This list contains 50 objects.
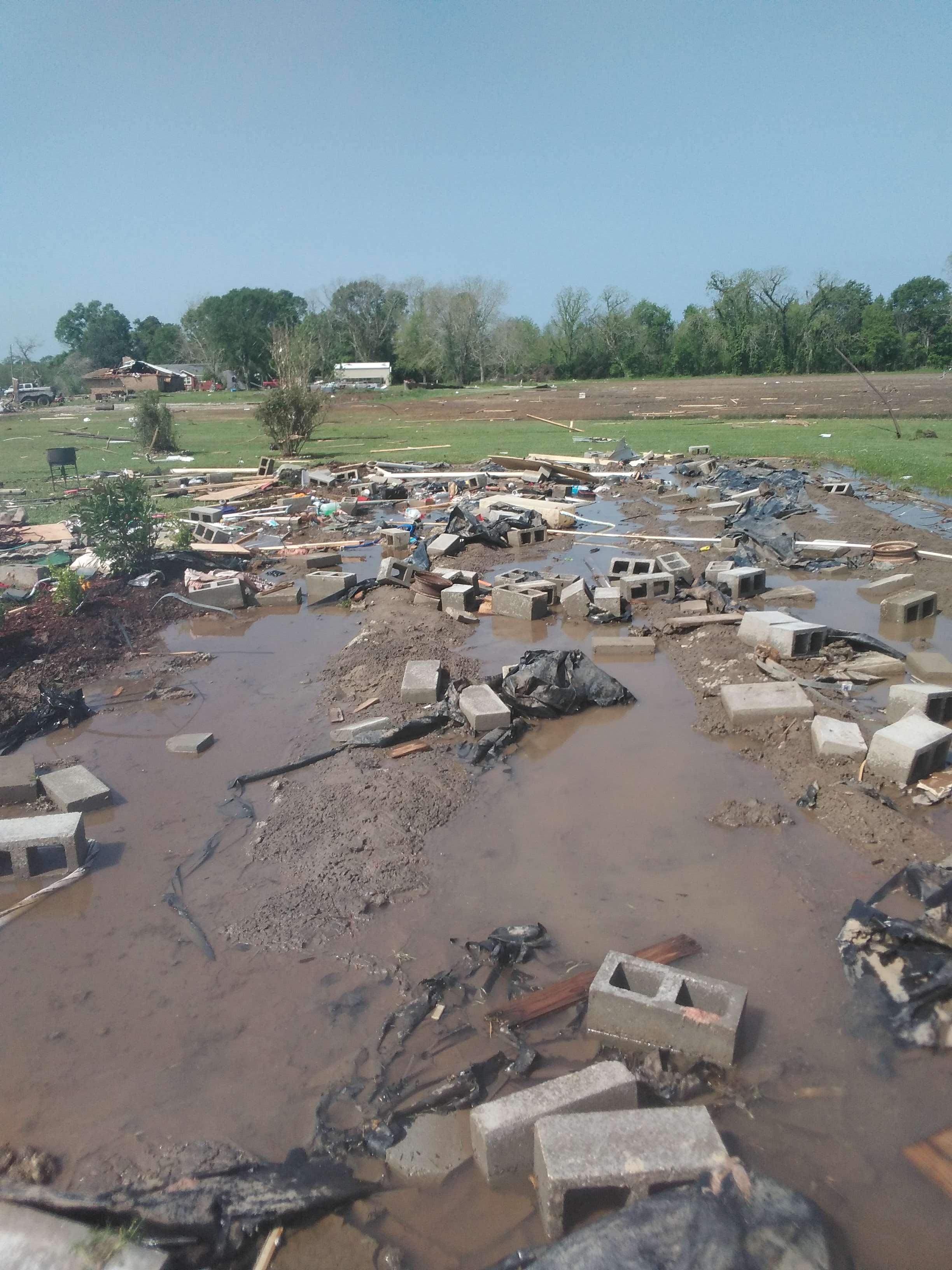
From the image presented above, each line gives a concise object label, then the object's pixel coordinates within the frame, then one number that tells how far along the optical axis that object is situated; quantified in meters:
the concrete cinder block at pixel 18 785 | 6.27
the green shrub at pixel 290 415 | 24.02
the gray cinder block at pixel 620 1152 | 2.90
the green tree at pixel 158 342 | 110.31
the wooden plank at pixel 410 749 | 6.71
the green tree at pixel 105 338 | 110.56
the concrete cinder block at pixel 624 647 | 8.92
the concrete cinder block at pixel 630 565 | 11.32
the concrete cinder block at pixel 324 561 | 13.27
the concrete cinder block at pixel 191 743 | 7.05
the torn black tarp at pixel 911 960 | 3.75
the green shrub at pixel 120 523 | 11.66
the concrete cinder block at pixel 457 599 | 10.64
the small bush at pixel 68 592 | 10.29
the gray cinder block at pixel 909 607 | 9.59
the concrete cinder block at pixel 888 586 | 10.87
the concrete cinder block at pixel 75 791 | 6.02
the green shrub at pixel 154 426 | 26.59
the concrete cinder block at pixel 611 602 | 10.09
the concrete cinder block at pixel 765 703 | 6.78
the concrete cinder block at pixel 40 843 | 5.27
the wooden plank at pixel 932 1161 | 3.11
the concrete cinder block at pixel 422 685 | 7.51
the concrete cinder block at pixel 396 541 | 14.01
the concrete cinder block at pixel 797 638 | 8.16
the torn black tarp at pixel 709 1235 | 2.53
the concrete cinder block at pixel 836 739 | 6.05
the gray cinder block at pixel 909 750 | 5.62
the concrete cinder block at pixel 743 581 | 10.55
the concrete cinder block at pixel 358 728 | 6.93
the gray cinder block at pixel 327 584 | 11.73
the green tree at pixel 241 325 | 83.81
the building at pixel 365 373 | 69.00
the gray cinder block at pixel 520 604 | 10.29
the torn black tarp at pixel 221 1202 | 3.01
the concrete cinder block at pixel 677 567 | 11.02
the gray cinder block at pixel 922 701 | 6.36
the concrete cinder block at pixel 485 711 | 6.88
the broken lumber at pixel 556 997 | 4.00
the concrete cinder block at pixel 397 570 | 11.91
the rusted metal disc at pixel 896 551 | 12.23
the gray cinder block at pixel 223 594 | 11.25
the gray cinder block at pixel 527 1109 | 3.18
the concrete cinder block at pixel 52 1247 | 2.77
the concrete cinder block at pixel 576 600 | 10.28
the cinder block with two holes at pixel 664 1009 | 3.65
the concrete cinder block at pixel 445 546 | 13.58
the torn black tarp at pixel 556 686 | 7.28
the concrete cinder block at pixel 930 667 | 7.65
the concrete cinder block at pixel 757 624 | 8.50
